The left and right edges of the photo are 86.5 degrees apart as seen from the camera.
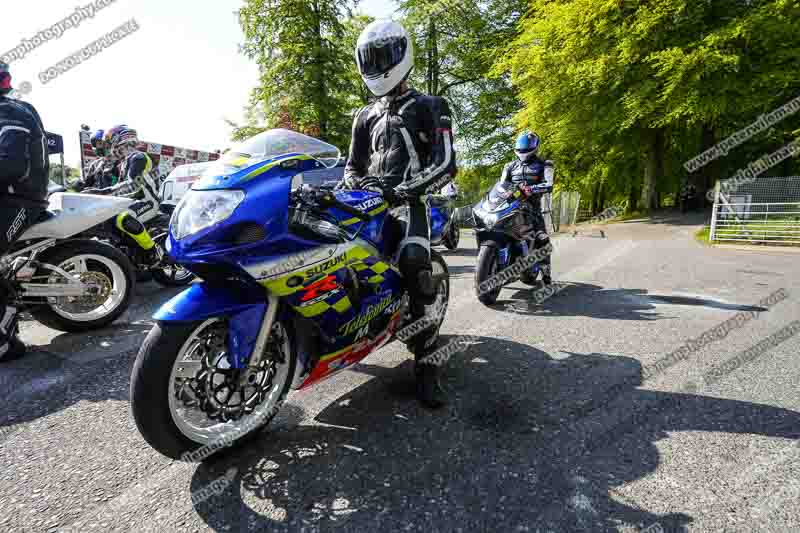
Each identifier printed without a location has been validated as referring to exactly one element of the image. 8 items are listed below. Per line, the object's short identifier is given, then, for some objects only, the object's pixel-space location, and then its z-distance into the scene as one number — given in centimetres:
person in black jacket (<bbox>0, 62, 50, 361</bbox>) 323
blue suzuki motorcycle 176
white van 775
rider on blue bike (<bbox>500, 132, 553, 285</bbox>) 555
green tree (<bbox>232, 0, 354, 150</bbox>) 1900
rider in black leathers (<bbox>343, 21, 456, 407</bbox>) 255
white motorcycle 359
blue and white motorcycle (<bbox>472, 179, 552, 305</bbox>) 481
